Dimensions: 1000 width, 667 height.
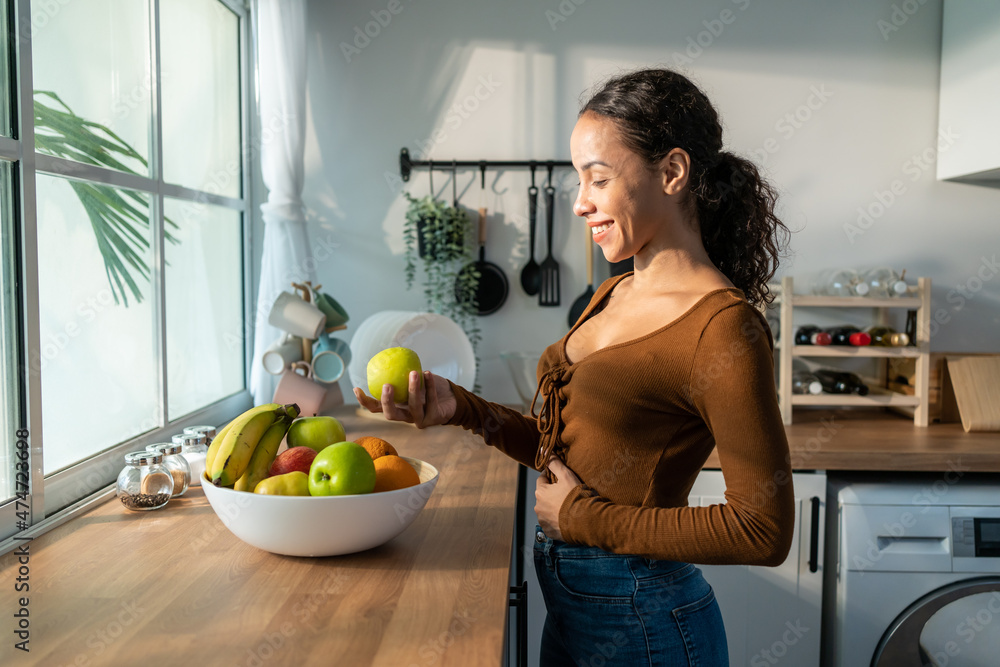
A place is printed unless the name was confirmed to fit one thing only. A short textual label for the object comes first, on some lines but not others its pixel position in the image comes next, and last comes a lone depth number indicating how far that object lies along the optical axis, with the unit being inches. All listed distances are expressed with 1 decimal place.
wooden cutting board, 80.5
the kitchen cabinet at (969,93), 79.2
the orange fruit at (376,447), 45.8
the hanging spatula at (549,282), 93.2
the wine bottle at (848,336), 80.4
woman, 32.4
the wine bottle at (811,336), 81.1
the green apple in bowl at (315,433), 44.9
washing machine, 69.6
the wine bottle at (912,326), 83.4
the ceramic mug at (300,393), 76.2
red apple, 41.9
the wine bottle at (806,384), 81.9
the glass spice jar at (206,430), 58.7
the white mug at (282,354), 76.3
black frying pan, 93.0
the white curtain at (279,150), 82.6
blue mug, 78.7
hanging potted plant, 89.8
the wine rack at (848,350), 79.7
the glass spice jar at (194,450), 56.1
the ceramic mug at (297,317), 75.1
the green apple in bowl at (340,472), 38.2
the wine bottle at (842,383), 83.0
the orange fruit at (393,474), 41.3
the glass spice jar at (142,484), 50.2
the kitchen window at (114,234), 46.9
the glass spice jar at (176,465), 52.7
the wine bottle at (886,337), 80.7
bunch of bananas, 40.9
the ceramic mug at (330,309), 79.7
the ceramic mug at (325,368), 78.3
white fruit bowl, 37.6
